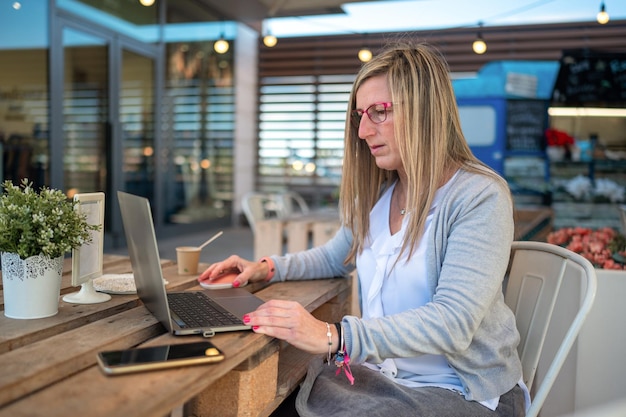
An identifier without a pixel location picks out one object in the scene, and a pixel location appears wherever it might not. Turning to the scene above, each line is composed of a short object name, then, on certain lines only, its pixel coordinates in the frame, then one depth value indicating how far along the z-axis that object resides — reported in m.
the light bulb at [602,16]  5.92
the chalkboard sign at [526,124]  6.68
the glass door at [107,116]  6.29
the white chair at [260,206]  6.12
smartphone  1.02
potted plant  1.30
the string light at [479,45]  7.03
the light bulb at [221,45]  7.24
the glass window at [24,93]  5.33
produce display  2.37
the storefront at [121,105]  5.60
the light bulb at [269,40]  7.26
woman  1.32
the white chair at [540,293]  1.43
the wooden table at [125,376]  0.90
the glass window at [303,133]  10.19
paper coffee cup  1.96
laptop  1.21
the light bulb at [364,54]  7.29
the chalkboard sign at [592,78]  6.54
